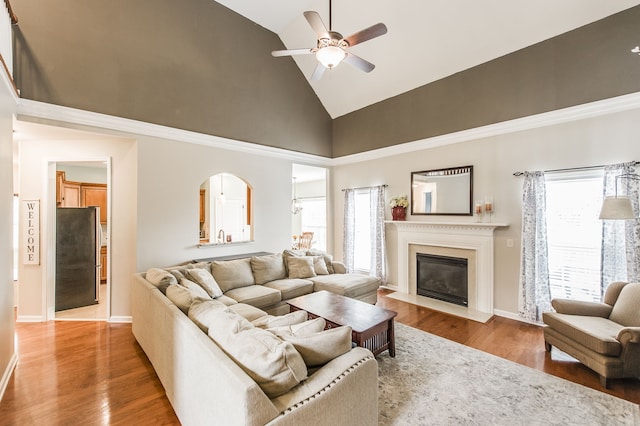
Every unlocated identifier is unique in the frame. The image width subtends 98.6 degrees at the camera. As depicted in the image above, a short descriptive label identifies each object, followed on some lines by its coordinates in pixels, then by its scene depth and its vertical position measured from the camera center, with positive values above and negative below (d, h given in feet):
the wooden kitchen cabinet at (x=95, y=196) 19.97 +1.28
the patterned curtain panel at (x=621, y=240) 10.43 -1.03
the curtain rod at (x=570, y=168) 11.36 +1.93
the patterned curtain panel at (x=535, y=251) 12.69 -1.79
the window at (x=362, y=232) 20.59 -1.43
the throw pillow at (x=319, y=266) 15.86 -3.09
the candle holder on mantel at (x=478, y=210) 14.64 +0.17
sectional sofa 4.37 -2.89
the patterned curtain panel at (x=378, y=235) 18.94 -1.50
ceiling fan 9.14 +5.91
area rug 6.97 -5.18
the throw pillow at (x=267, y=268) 14.15 -2.92
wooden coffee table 8.98 -3.66
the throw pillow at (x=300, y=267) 15.08 -2.99
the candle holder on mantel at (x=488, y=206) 14.25 +0.38
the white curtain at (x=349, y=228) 21.18 -1.14
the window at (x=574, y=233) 11.71 -0.87
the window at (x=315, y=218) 31.11 -0.57
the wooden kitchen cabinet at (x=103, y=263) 19.34 -3.54
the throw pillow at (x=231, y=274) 12.74 -2.89
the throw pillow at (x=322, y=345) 5.28 -2.61
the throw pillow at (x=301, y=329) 6.05 -2.64
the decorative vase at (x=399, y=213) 17.84 +0.01
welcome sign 13.10 -0.85
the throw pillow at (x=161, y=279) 9.55 -2.35
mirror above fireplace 15.25 +1.28
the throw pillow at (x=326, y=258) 16.71 -2.76
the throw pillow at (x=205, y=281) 11.18 -2.81
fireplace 15.35 -3.79
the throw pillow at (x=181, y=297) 7.77 -2.47
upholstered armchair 7.97 -3.72
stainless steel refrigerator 14.51 -2.38
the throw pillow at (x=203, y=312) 6.38 -2.44
